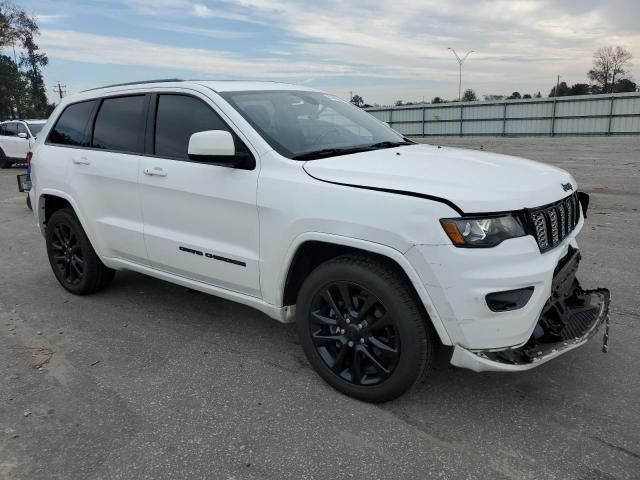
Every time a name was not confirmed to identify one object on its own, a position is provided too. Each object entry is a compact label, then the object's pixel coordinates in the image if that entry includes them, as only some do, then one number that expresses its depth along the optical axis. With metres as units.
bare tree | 76.81
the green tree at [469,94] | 90.09
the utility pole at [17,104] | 49.71
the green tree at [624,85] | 74.12
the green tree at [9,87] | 47.91
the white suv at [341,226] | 2.62
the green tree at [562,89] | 79.50
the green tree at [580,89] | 78.56
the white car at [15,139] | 18.28
